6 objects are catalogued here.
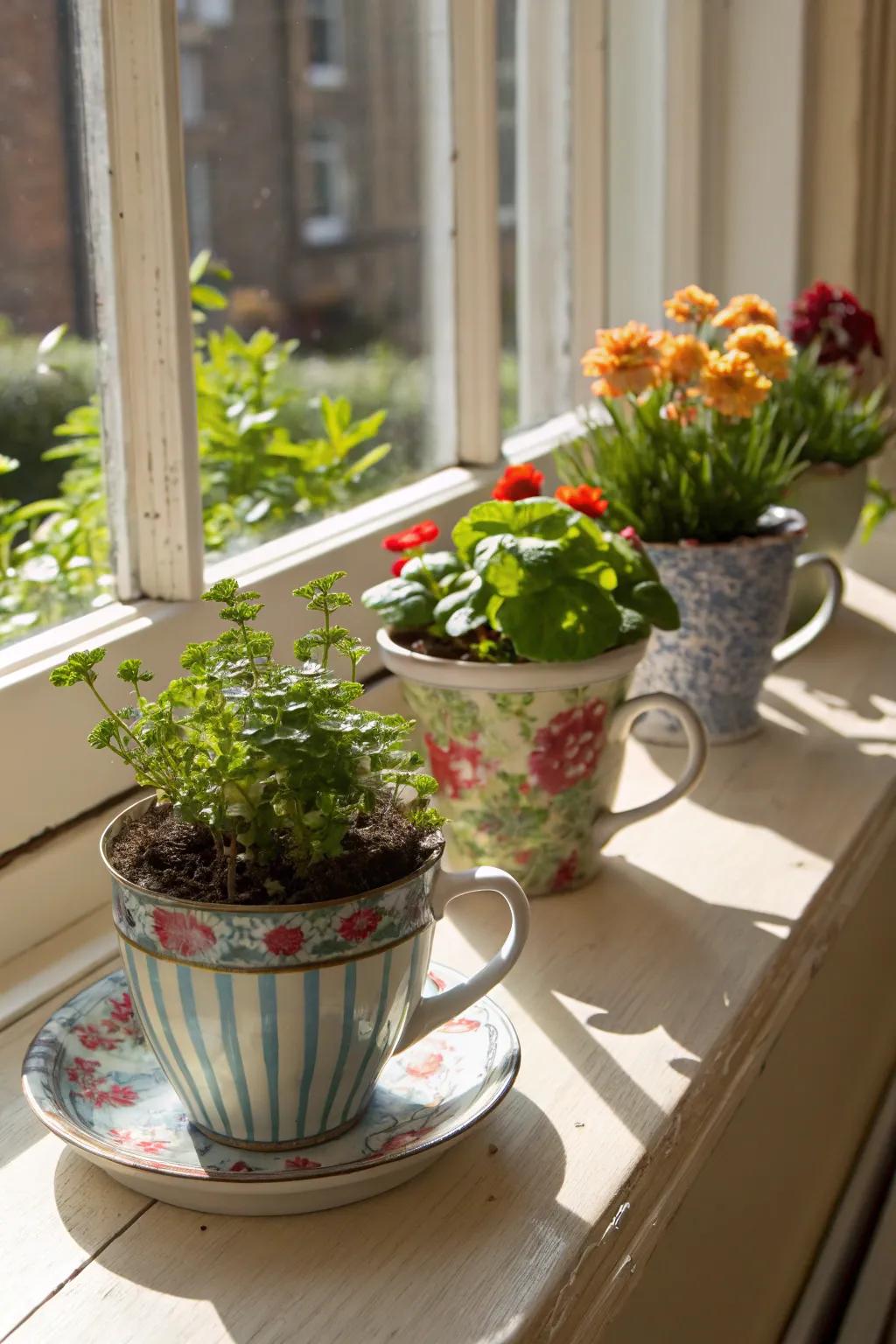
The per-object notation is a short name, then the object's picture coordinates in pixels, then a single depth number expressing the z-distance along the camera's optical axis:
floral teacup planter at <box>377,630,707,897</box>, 0.79
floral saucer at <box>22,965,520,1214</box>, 0.54
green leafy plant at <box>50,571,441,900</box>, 0.52
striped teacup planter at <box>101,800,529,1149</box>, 0.51
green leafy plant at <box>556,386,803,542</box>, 1.06
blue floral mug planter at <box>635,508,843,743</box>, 1.03
